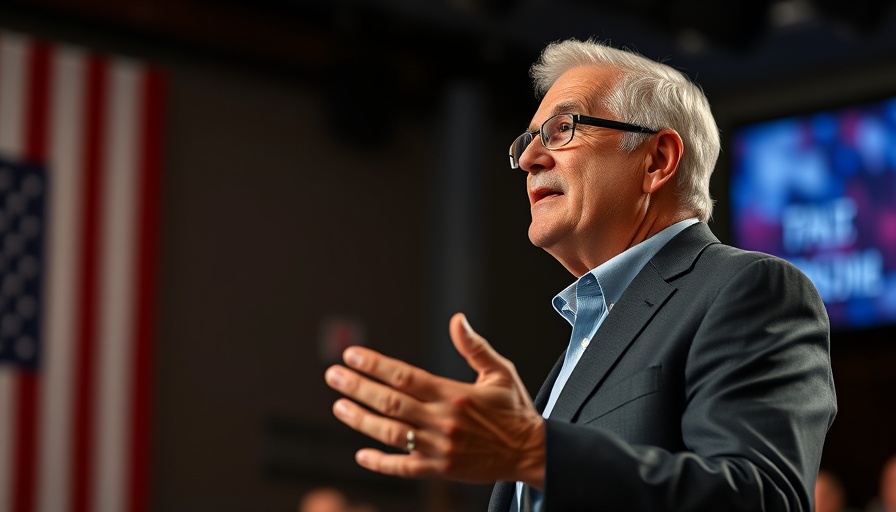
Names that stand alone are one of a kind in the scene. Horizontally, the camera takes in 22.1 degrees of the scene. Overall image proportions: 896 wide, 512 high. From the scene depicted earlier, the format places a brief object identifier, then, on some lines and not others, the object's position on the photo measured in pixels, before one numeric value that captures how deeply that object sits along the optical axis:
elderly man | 2.30
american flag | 12.83
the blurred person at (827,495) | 10.97
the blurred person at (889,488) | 10.79
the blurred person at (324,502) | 12.44
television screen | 12.72
